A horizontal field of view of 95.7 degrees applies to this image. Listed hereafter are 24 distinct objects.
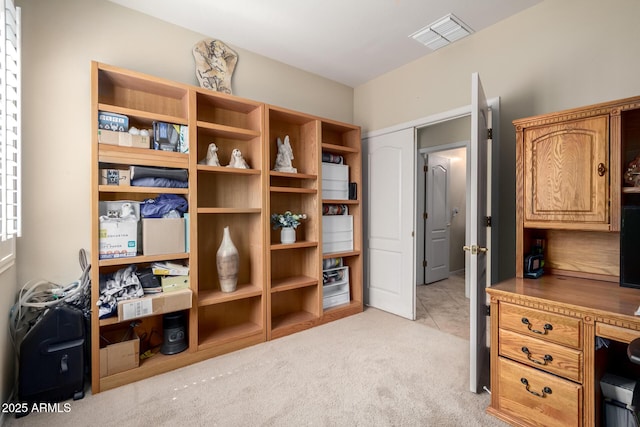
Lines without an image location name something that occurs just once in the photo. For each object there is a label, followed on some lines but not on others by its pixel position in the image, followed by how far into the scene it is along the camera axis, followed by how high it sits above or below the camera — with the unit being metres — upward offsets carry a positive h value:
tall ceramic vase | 2.50 -0.45
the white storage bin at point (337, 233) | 3.23 -0.26
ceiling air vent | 2.45 +1.59
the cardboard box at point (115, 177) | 2.04 +0.25
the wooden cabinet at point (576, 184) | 1.66 +0.15
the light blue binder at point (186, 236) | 2.30 -0.20
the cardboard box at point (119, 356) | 1.98 -1.01
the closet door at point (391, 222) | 3.22 -0.14
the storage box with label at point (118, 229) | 1.99 -0.12
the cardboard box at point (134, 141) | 2.04 +0.51
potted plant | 2.92 -0.14
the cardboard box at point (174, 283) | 2.21 -0.55
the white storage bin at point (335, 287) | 3.28 -0.89
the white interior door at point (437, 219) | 4.89 -0.17
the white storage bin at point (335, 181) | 3.22 +0.33
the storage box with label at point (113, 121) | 2.00 +0.64
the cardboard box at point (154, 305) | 1.96 -0.66
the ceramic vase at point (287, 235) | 2.96 -0.25
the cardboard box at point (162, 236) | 2.12 -0.18
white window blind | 1.45 +0.50
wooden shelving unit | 2.09 +0.05
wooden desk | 1.40 -0.72
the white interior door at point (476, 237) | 1.87 -0.19
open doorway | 4.18 -0.18
